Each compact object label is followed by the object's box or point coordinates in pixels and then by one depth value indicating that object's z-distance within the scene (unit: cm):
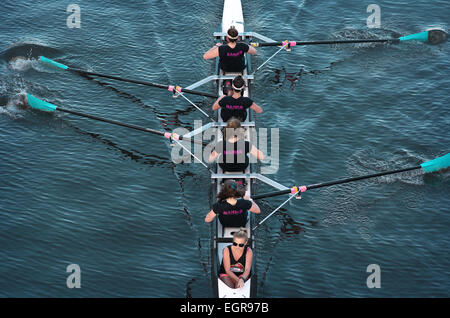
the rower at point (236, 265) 1245
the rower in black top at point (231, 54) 1861
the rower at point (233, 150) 1412
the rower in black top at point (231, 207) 1291
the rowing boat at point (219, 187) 1265
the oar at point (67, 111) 1691
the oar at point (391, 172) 1500
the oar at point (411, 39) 2211
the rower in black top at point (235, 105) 1631
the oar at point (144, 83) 1903
